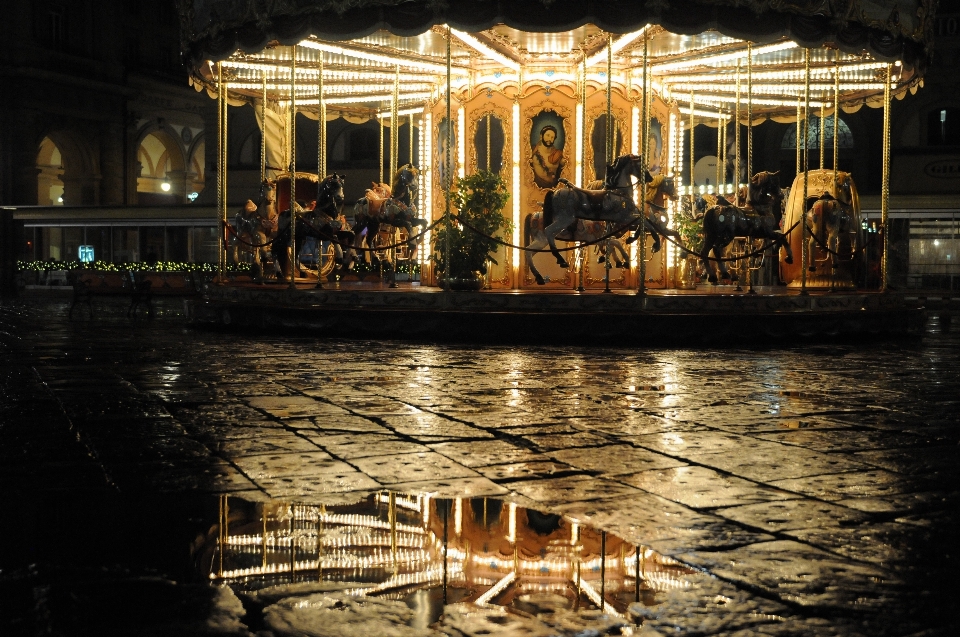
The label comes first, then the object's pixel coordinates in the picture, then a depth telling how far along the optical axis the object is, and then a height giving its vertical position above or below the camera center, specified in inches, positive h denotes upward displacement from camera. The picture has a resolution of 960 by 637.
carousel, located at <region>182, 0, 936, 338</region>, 560.7 +111.8
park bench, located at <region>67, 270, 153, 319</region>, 814.5 -12.1
